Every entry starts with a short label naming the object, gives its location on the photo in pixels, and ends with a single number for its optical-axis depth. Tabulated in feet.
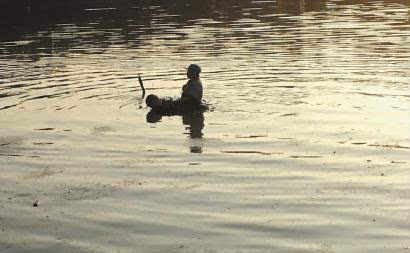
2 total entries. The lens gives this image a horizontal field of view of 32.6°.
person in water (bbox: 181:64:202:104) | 56.85
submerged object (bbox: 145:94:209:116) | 56.75
